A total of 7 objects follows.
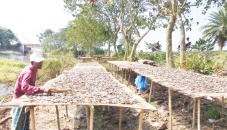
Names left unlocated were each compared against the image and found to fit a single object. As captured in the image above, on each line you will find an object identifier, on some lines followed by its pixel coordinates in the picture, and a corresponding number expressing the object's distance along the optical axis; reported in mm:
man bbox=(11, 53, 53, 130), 4328
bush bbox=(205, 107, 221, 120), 6719
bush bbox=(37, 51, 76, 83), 15359
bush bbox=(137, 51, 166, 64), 21395
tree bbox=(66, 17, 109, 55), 27125
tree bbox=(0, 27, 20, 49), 68312
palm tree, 29330
